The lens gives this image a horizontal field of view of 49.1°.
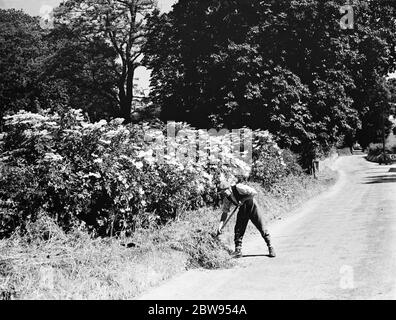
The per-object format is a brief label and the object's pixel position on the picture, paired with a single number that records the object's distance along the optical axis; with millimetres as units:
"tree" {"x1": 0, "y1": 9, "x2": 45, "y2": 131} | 31844
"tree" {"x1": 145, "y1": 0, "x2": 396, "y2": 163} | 21359
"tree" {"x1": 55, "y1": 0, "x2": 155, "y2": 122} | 34844
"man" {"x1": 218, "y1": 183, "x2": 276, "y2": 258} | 8820
